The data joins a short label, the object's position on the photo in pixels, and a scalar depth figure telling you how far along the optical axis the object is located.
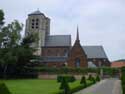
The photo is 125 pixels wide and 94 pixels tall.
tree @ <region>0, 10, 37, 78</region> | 21.82
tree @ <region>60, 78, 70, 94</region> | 8.34
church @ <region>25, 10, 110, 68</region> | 33.66
